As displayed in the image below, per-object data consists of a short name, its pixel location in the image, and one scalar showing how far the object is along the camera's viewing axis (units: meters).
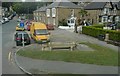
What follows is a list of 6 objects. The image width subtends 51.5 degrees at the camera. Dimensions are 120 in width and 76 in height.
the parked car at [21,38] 14.24
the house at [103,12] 30.27
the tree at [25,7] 50.37
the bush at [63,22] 29.73
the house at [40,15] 36.96
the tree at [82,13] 29.98
